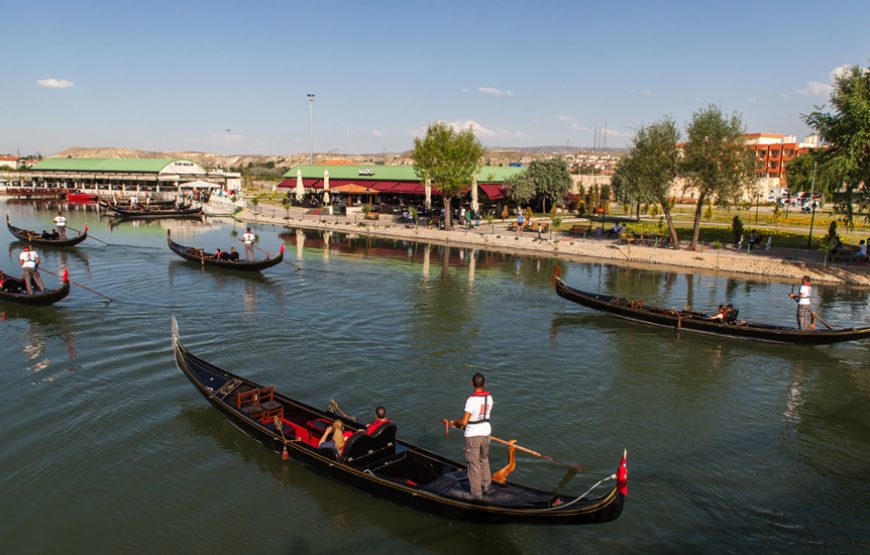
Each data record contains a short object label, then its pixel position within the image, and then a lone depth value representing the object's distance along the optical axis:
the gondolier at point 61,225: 40.19
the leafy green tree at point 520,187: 58.91
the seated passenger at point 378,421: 10.93
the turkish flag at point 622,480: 8.11
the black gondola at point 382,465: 9.06
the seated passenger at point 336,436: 11.38
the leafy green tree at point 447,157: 49.84
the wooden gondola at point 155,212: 63.75
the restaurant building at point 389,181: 61.22
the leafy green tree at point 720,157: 37.06
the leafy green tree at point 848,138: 30.25
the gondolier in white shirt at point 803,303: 20.89
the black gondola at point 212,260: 31.67
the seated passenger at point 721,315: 21.59
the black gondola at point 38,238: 40.25
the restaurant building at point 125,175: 89.69
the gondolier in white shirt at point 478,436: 9.44
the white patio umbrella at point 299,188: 69.56
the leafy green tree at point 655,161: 39.81
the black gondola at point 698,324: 19.70
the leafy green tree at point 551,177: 59.59
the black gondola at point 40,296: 23.27
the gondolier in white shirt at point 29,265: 23.58
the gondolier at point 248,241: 33.19
